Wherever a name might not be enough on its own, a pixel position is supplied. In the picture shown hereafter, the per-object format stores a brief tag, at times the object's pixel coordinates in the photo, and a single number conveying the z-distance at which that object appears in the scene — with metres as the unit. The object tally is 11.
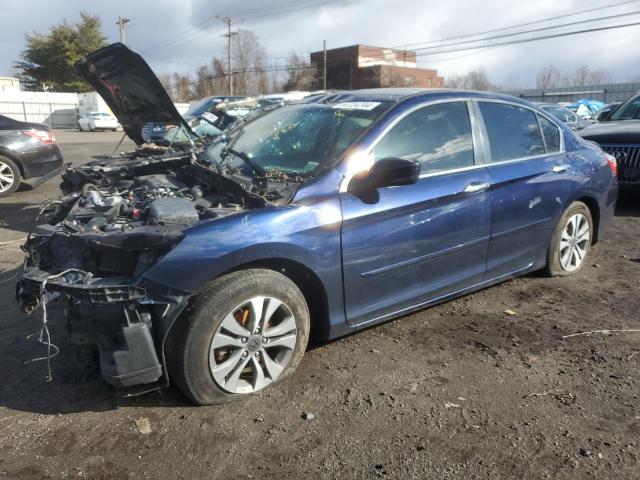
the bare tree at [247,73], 52.91
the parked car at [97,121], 32.84
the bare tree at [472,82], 61.16
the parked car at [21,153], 8.60
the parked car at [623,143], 7.09
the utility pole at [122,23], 46.17
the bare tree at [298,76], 58.56
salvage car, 2.63
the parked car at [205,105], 13.12
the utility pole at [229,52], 49.59
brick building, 56.53
